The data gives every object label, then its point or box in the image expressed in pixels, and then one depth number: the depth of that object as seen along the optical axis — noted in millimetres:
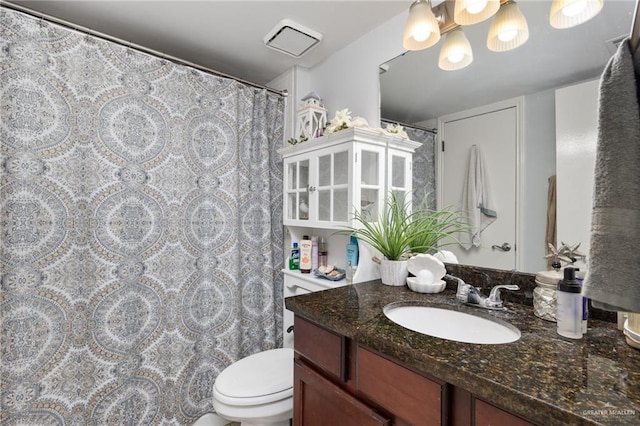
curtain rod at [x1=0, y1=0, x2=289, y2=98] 1326
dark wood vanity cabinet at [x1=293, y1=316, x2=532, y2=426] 618
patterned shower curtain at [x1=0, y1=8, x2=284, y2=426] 1315
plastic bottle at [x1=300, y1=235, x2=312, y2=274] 1765
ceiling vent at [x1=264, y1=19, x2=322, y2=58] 1583
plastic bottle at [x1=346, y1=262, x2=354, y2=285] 1465
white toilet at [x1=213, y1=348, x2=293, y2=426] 1236
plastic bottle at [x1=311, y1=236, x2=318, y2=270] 1770
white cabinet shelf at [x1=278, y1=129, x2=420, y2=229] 1416
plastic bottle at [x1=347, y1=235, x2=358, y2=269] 1449
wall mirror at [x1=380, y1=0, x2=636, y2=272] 903
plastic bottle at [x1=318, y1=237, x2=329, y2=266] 1783
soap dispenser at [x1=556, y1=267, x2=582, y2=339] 731
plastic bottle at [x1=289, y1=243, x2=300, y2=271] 1872
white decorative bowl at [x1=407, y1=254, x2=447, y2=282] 1155
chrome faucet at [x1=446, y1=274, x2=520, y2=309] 955
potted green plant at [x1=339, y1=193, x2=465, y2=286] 1249
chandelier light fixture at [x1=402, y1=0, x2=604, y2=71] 941
